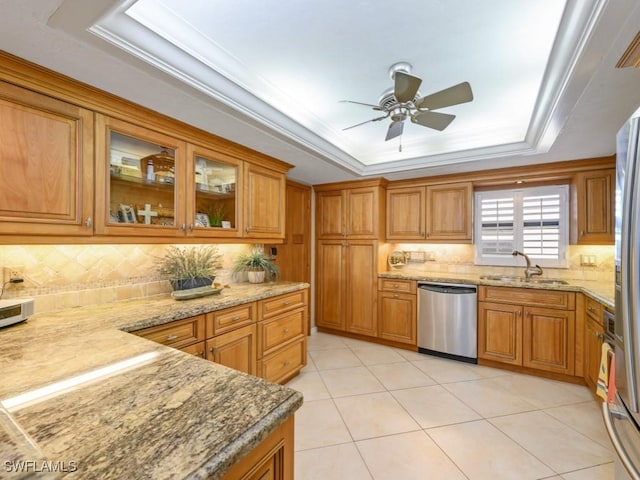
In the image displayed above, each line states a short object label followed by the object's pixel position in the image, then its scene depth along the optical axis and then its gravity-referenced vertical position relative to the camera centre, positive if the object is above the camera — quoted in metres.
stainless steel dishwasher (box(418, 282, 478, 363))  3.19 -0.92
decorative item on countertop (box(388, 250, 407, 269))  4.13 -0.29
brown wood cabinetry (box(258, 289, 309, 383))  2.46 -0.90
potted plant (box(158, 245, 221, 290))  2.24 -0.24
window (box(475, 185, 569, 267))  3.28 +0.20
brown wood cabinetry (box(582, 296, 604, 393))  2.29 -0.83
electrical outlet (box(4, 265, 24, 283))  1.62 -0.20
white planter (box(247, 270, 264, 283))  2.90 -0.37
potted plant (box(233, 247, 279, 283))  2.88 -0.27
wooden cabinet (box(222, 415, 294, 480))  0.69 -0.58
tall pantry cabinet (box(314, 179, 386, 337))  3.88 -0.19
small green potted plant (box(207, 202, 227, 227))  2.42 +0.23
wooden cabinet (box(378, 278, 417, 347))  3.59 -0.91
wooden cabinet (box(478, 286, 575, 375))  2.78 -0.89
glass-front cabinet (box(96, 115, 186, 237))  1.73 +0.39
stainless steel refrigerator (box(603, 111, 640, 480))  0.82 -0.16
